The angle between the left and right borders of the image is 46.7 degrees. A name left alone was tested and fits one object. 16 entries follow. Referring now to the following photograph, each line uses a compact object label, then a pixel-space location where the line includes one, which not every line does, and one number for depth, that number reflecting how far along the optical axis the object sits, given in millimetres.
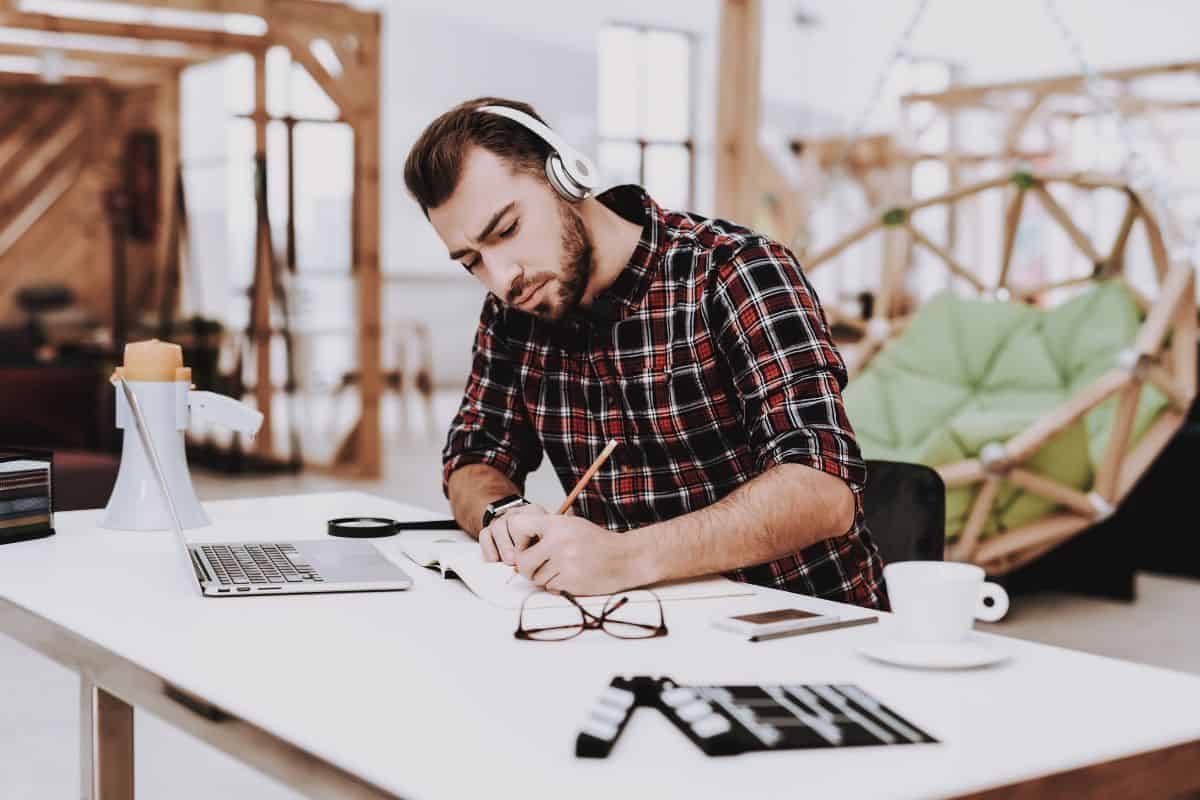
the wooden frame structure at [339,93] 7035
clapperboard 919
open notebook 1399
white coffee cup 1188
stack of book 1736
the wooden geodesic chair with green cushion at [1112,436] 4098
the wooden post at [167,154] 10867
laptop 1440
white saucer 1139
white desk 892
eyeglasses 1265
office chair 1844
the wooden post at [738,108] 6227
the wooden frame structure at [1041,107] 7383
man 1613
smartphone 1266
